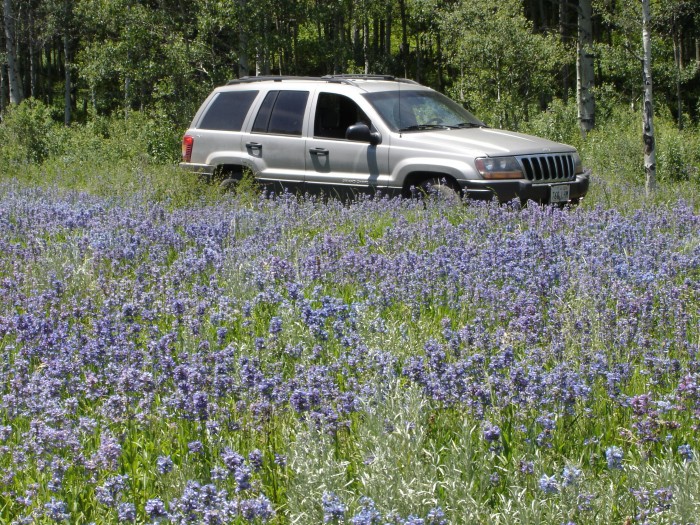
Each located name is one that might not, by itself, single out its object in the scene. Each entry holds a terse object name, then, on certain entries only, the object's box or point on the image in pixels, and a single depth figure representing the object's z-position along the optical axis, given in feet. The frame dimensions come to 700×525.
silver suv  68.38
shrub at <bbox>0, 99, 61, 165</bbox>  139.54
